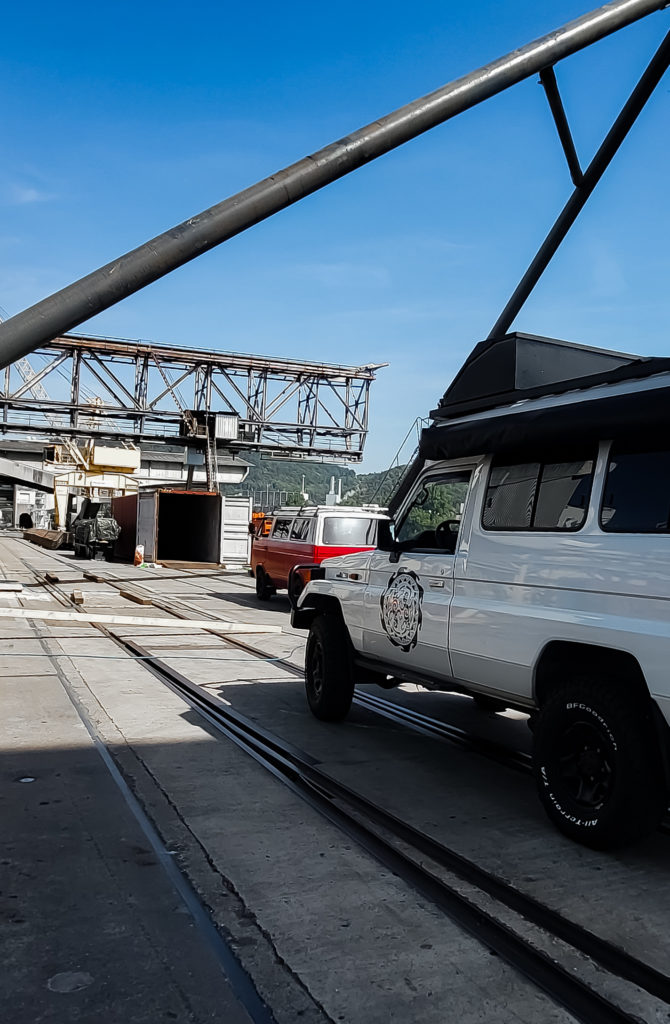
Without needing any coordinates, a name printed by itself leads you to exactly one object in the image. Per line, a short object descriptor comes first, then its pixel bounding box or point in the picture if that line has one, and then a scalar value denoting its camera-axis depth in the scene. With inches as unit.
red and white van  648.4
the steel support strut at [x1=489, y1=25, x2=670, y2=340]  361.1
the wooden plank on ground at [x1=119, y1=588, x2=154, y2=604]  688.2
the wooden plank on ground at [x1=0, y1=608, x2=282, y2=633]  527.2
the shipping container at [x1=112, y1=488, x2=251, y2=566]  1158.3
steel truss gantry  2352.4
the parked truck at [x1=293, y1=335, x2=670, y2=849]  165.9
